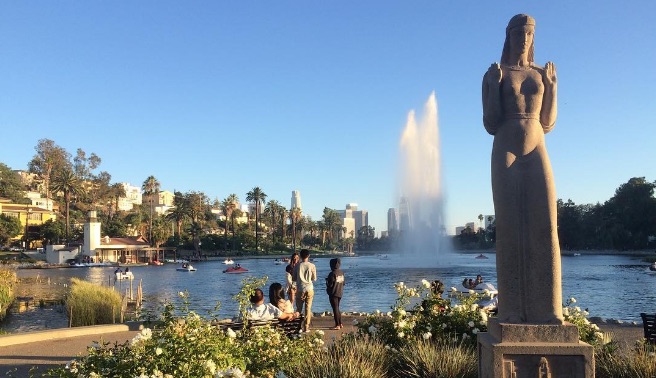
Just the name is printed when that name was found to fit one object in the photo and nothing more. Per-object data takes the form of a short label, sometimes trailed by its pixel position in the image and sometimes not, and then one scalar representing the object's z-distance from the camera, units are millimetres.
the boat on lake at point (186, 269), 66938
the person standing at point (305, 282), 11594
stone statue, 5188
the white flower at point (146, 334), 5227
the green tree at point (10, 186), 109125
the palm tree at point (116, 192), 126625
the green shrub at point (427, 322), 7466
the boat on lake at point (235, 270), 63475
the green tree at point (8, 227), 83631
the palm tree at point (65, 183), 97938
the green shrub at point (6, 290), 23198
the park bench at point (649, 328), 8641
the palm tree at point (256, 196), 125188
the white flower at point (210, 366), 4596
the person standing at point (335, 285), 12023
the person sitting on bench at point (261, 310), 9133
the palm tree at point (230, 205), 123250
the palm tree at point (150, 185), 121312
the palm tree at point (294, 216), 136512
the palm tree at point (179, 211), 113562
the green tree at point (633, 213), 108562
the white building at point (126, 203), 163625
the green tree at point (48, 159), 117812
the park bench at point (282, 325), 8141
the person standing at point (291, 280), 12219
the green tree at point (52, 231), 92312
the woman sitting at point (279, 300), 10297
